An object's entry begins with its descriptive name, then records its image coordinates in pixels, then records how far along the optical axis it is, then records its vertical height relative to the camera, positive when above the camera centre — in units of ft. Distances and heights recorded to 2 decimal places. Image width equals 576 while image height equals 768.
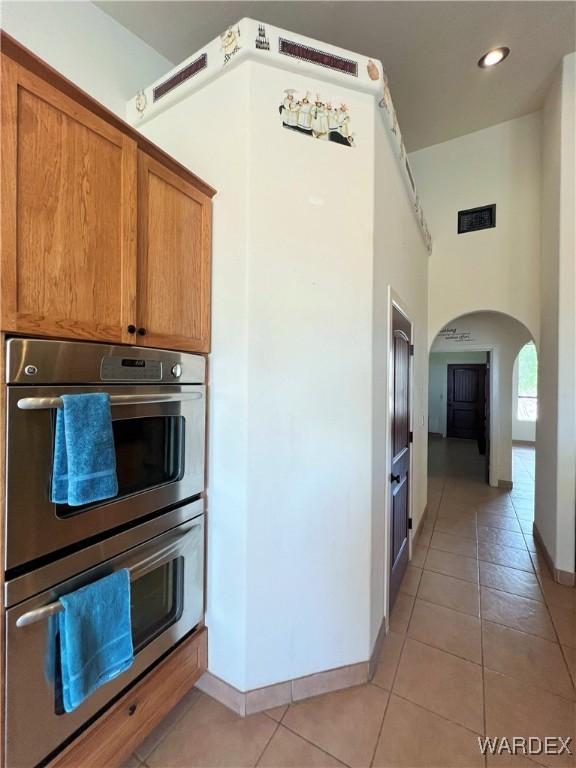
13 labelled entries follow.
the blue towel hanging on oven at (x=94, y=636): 3.22 -2.68
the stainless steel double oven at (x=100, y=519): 3.03 -1.56
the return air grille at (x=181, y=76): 5.20 +5.06
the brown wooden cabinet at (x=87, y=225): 3.00 +1.73
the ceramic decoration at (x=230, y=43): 4.81 +5.02
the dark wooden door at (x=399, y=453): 7.29 -1.71
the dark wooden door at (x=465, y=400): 28.73 -1.47
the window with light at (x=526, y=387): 27.55 -0.23
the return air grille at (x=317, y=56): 4.87 +4.98
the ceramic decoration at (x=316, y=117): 5.01 +4.13
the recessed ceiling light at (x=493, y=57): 8.24 +8.37
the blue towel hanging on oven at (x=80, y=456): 3.15 -0.73
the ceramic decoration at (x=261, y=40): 4.75 +4.95
